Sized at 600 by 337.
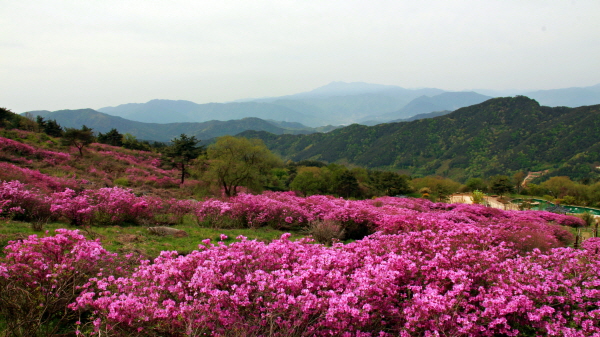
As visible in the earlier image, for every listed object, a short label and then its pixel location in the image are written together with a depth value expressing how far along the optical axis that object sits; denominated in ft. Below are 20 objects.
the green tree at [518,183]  163.88
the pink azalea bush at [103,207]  32.12
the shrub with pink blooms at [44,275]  12.51
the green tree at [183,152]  98.43
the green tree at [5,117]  102.92
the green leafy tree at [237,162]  75.41
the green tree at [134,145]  145.28
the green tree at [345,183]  152.05
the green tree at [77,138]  94.68
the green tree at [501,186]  144.87
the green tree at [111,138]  145.38
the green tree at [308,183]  146.99
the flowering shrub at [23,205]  30.35
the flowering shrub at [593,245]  22.05
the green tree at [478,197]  116.92
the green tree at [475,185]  178.15
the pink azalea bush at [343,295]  11.80
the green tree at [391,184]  160.35
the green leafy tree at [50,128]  116.78
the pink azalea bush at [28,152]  71.51
